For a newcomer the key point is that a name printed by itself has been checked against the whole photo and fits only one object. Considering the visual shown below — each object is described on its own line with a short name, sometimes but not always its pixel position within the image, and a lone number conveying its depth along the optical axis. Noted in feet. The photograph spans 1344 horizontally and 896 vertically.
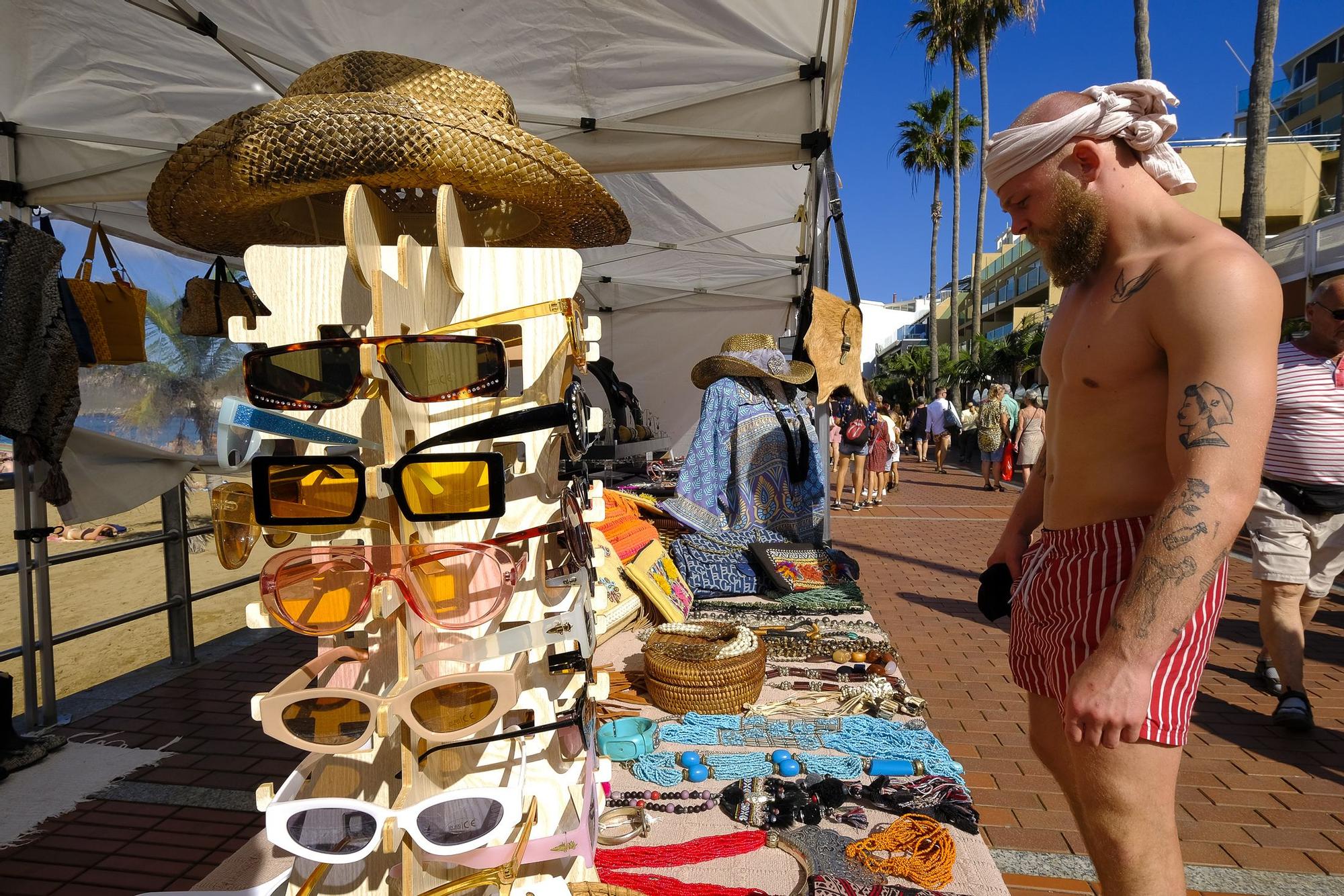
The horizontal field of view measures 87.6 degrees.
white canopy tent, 10.66
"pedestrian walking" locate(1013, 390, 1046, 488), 33.96
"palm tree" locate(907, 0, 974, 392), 81.61
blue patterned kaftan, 16.26
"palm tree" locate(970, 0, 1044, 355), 77.30
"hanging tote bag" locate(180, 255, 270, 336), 12.00
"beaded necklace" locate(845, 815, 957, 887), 6.03
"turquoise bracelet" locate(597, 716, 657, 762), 6.52
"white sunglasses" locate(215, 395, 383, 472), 3.60
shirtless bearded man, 3.89
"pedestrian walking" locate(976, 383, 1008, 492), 40.37
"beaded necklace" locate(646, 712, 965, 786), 8.41
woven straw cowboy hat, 4.00
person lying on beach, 30.22
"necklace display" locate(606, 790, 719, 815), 7.24
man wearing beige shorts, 10.34
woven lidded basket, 9.35
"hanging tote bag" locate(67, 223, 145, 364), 11.19
